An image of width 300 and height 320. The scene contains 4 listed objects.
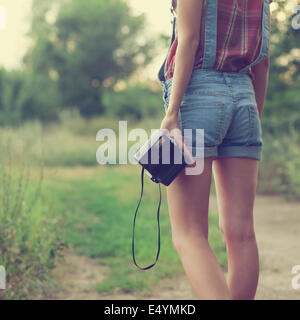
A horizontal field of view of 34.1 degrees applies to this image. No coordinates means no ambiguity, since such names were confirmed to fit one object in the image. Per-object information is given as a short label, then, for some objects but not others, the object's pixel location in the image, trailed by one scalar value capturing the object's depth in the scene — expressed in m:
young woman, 1.86
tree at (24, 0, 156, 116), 25.59
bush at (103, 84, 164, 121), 21.70
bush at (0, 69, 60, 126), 18.88
